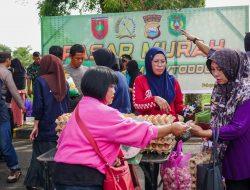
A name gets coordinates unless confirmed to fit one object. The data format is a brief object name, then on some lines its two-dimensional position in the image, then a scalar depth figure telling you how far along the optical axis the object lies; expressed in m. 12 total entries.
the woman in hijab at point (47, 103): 4.86
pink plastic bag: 4.29
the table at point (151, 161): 3.64
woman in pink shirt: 2.87
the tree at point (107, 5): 10.54
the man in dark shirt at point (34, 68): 11.30
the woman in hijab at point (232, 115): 3.22
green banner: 9.05
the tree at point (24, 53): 51.90
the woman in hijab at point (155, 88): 4.51
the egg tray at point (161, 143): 3.79
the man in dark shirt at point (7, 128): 6.13
